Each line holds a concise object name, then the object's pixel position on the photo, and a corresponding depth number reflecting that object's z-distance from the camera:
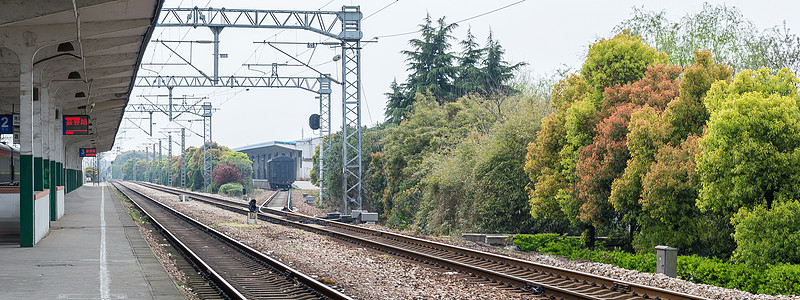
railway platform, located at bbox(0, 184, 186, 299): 11.20
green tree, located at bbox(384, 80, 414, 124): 50.19
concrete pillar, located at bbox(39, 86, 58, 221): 20.94
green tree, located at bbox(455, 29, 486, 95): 47.81
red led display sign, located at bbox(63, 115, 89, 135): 29.16
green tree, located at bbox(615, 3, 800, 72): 26.36
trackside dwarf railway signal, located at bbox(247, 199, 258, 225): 30.78
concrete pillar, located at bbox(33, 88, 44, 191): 18.77
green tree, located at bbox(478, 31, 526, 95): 47.91
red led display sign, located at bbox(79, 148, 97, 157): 61.34
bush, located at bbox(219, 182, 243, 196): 72.75
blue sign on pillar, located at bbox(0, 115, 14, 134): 25.19
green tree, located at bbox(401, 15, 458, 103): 49.31
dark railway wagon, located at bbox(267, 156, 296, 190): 80.81
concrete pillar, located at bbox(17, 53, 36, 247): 16.89
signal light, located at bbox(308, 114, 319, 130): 75.05
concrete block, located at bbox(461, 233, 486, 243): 21.64
